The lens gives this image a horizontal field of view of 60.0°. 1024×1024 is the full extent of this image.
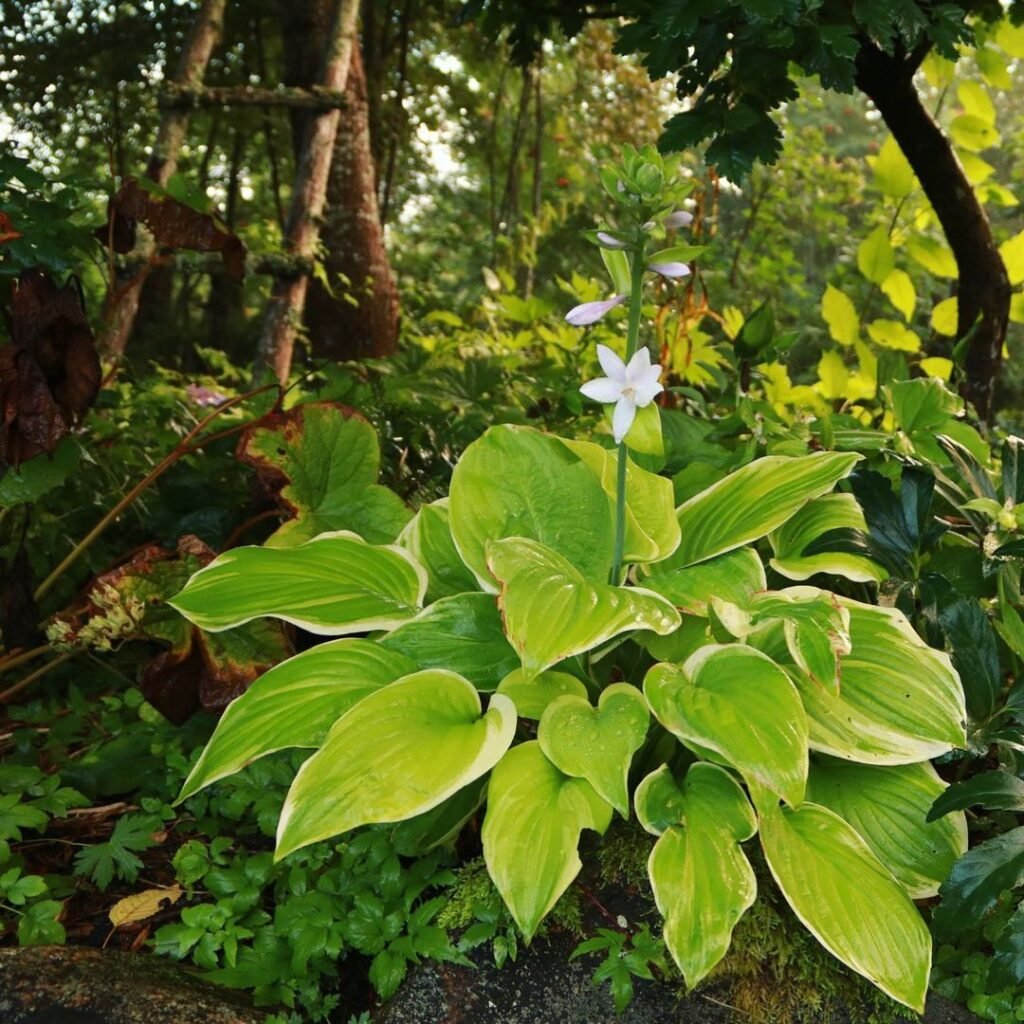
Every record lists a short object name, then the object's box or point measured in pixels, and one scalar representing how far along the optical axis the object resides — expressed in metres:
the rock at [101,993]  1.21
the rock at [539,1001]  1.29
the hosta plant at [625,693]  1.23
